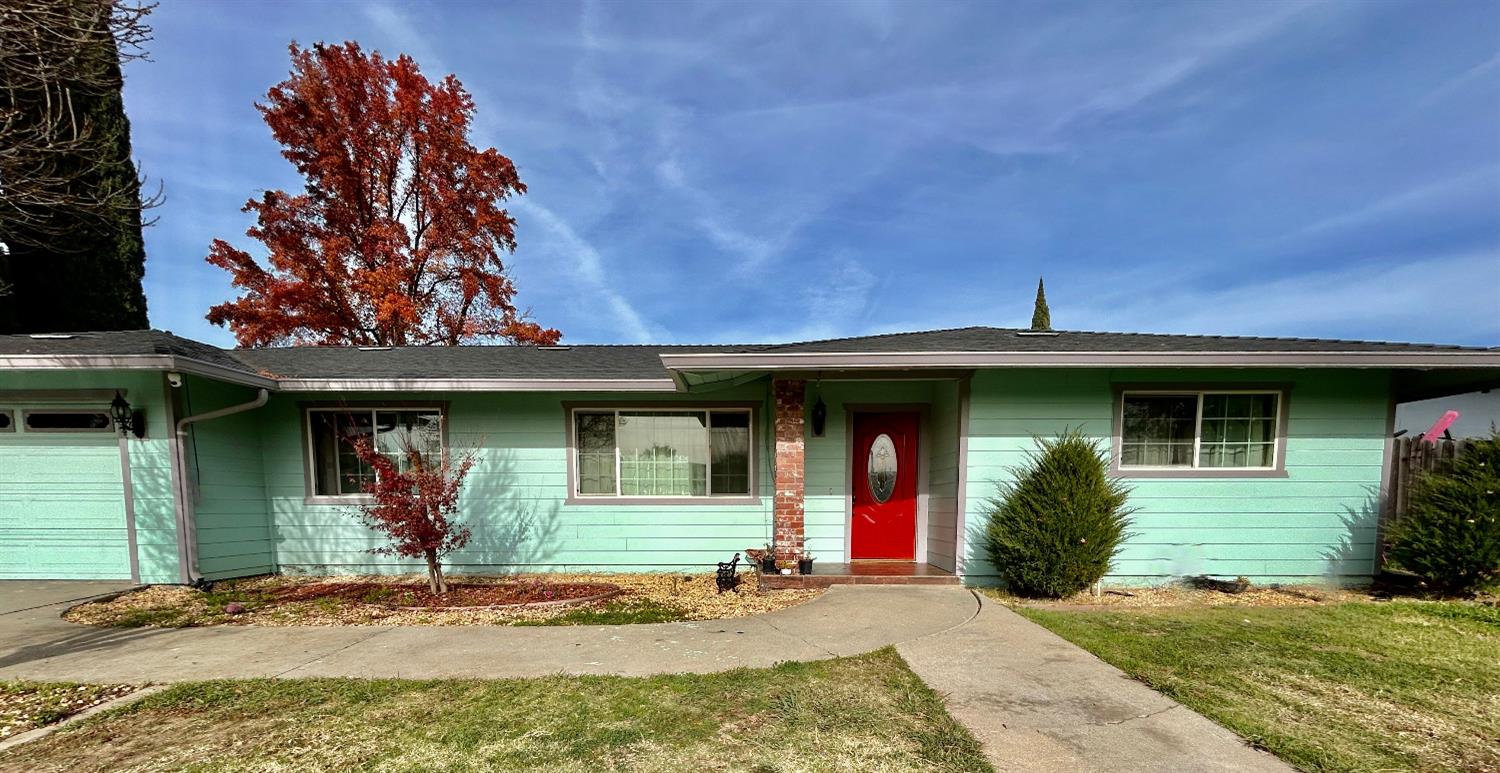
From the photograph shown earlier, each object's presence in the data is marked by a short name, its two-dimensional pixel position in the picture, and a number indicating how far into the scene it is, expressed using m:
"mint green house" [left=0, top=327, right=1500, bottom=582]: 5.77
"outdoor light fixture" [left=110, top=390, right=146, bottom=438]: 5.71
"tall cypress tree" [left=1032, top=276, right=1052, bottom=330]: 21.91
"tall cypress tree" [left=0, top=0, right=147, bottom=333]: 11.00
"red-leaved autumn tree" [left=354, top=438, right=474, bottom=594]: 5.24
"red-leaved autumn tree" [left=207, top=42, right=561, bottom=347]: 13.98
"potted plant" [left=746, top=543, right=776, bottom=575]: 6.01
